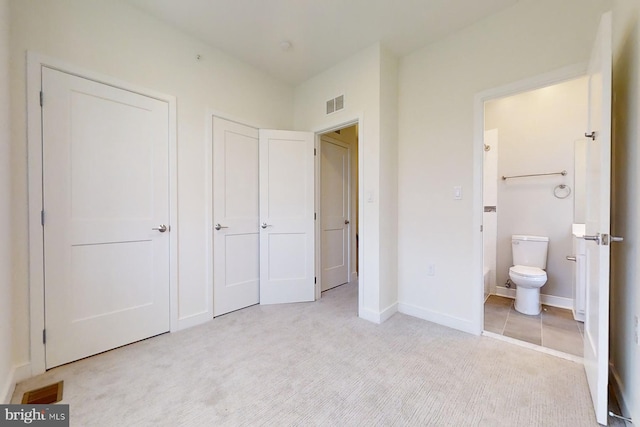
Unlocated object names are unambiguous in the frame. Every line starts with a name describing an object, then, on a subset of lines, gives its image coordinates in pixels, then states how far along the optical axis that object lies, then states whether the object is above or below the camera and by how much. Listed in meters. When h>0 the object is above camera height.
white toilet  2.58 -0.62
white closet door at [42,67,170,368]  1.77 -0.03
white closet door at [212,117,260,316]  2.64 -0.06
